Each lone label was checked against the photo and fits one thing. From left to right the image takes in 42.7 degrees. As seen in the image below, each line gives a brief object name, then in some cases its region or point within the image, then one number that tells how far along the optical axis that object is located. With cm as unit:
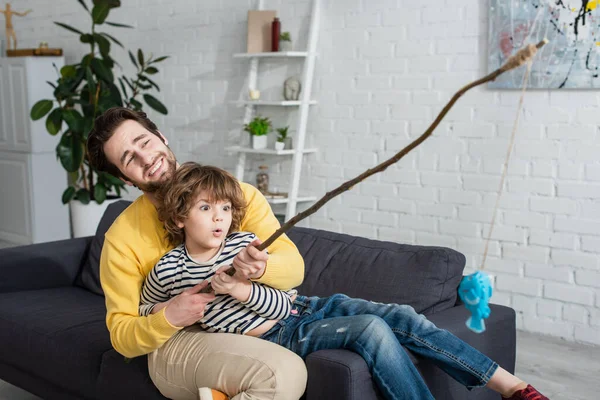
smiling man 194
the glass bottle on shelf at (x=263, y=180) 469
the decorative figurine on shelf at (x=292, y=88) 450
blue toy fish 151
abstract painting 345
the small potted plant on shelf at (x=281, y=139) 451
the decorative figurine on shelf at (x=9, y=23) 609
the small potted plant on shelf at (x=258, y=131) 460
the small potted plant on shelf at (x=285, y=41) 452
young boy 197
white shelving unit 441
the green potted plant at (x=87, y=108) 470
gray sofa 209
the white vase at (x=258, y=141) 461
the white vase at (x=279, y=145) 450
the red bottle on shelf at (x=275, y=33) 454
